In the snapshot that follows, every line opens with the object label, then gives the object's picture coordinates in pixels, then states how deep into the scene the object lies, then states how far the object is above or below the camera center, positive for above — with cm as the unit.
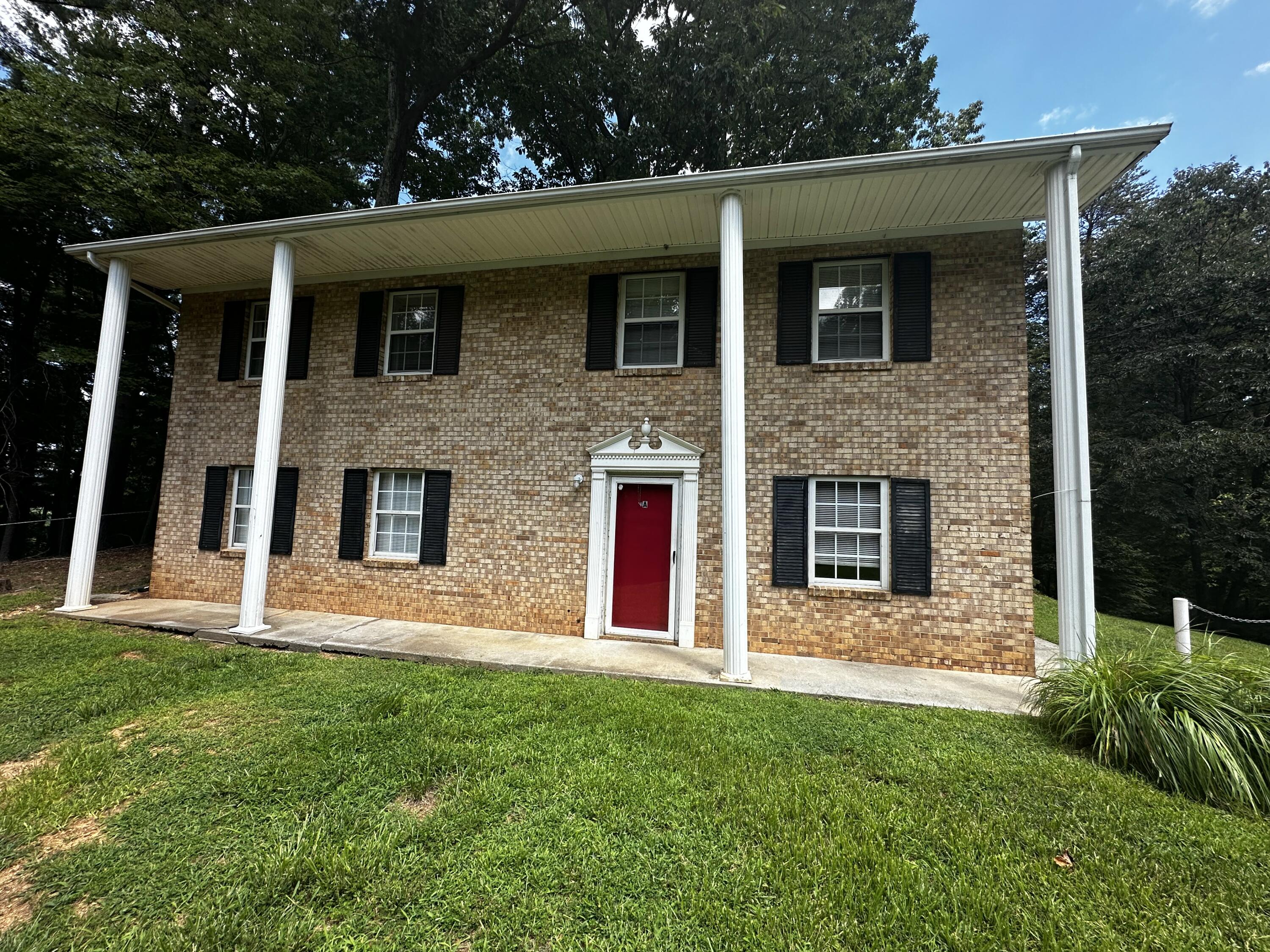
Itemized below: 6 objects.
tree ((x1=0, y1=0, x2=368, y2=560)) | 832 +637
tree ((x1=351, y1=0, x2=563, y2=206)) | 995 +967
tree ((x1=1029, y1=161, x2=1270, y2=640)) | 1229 +394
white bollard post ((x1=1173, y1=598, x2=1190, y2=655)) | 435 -83
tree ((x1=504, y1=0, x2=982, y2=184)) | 977 +920
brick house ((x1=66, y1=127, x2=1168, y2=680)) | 548 +138
